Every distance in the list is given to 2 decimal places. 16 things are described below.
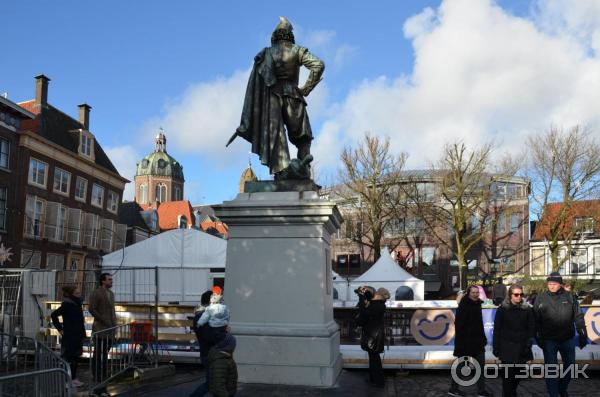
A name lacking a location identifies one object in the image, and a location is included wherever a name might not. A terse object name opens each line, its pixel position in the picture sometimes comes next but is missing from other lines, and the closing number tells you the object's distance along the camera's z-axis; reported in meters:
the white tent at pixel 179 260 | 18.25
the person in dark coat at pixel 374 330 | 8.54
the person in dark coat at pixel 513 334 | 7.28
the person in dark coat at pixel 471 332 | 7.87
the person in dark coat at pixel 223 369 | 6.09
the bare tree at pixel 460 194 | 37.94
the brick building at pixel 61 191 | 35.41
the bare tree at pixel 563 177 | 35.72
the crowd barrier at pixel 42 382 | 4.89
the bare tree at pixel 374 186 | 39.88
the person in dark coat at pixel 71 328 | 8.62
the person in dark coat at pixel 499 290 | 15.70
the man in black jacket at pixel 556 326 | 7.27
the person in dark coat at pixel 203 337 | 6.76
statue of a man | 8.42
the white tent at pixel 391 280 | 22.81
